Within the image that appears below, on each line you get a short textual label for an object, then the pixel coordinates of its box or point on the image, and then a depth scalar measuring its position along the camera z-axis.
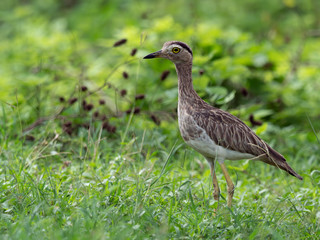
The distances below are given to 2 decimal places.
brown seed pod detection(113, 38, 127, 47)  12.19
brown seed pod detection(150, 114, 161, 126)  13.45
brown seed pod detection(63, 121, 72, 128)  12.95
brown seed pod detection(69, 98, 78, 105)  13.37
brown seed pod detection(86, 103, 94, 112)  13.49
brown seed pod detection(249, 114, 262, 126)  13.71
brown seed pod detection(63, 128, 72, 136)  12.92
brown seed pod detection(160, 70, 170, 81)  13.25
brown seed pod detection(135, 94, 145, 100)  13.28
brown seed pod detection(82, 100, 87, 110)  13.46
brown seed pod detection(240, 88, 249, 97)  14.13
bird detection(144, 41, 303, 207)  10.08
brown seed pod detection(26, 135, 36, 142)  13.02
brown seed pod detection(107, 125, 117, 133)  13.29
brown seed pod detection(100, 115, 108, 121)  13.44
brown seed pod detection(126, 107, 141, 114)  13.27
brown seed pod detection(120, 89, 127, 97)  13.17
